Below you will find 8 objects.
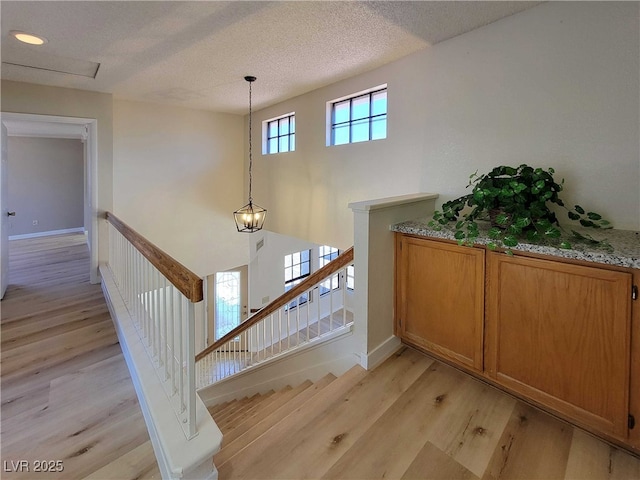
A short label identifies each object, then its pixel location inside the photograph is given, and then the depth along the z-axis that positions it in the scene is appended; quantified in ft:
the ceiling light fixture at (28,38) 7.56
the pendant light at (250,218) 12.59
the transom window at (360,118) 10.66
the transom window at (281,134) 14.58
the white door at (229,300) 21.12
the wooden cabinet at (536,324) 4.46
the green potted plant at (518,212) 5.12
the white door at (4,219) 10.71
